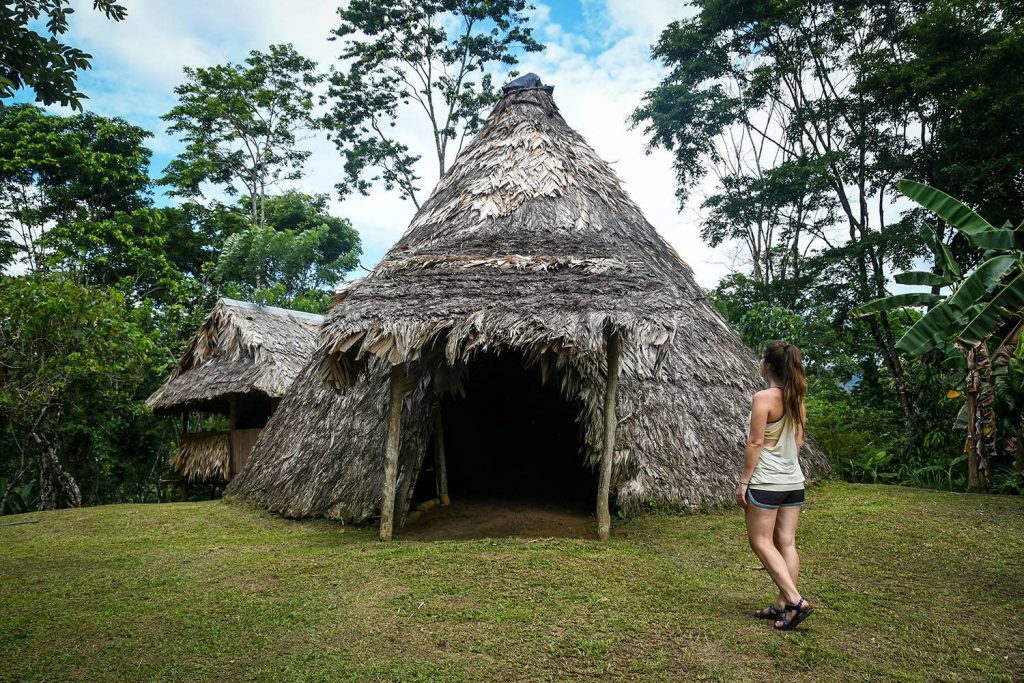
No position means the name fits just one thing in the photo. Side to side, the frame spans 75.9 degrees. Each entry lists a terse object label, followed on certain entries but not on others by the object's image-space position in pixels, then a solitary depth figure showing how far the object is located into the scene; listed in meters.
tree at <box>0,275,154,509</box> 8.53
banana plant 4.77
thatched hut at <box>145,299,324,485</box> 9.98
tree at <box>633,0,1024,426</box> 8.88
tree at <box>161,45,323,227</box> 18.89
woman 3.02
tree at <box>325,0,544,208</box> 17.12
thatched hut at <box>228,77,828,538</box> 4.79
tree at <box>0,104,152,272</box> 15.11
